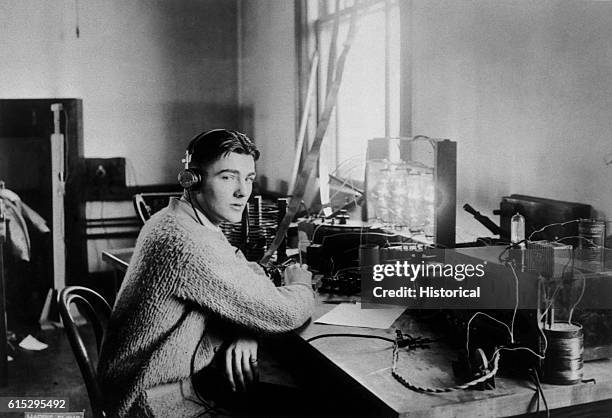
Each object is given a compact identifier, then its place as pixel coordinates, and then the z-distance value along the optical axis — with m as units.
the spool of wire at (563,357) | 1.31
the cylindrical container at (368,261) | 1.95
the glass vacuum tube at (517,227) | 1.98
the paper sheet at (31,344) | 3.71
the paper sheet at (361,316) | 1.71
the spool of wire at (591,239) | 1.62
